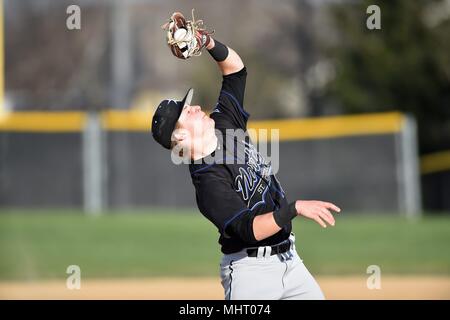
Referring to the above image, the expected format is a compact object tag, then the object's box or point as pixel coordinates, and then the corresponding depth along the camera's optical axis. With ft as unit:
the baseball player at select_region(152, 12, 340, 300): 28.14
